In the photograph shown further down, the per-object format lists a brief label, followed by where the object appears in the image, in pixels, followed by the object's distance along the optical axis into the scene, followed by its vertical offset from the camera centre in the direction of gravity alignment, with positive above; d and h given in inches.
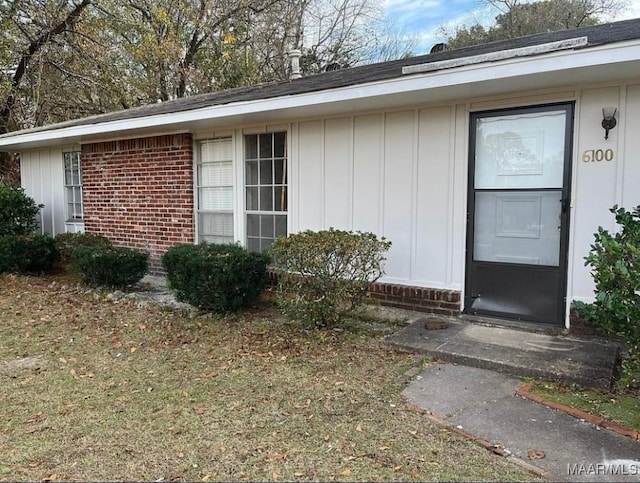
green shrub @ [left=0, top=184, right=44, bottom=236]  345.7 -5.1
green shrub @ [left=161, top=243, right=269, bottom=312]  216.1 -31.8
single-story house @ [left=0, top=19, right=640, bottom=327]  173.2 +20.5
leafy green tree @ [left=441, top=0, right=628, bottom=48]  661.3 +274.9
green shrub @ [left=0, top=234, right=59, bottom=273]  316.5 -32.0
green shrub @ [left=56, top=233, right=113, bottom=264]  321.6 -25.0
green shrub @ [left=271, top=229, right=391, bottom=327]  189.3 -25.2
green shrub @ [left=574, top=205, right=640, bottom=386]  117.0 -19.1
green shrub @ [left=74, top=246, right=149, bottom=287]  270.8 -34.1
